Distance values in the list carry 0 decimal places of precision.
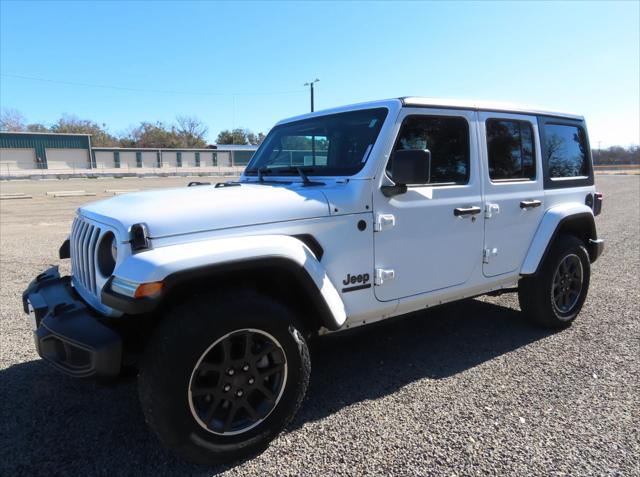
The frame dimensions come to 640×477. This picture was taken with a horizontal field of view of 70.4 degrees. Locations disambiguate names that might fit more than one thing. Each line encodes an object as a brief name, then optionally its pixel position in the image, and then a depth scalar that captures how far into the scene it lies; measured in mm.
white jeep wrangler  2246
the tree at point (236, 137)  86719
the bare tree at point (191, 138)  82125
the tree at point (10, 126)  71875
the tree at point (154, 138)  80562
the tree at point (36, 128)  73000
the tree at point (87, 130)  74750
